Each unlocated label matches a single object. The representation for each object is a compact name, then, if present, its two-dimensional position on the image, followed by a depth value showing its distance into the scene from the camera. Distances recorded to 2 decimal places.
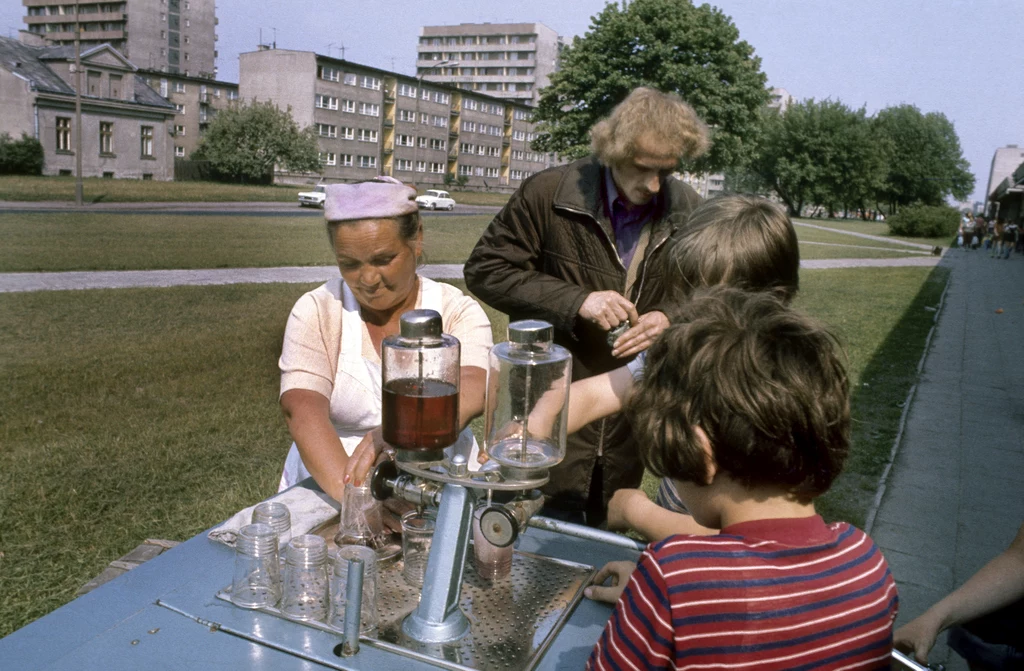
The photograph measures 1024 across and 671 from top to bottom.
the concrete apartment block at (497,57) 105.31
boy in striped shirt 1.00
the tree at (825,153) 55.25
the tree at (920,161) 60.94
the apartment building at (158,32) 81.56
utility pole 22.52
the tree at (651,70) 34.91
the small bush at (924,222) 38.88
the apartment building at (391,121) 59.31
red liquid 1.11
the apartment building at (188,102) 66.38
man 2.46
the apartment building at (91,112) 23.61
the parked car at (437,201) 36.22
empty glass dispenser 1.14
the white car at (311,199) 32.53
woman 1.97
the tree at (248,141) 46.34
